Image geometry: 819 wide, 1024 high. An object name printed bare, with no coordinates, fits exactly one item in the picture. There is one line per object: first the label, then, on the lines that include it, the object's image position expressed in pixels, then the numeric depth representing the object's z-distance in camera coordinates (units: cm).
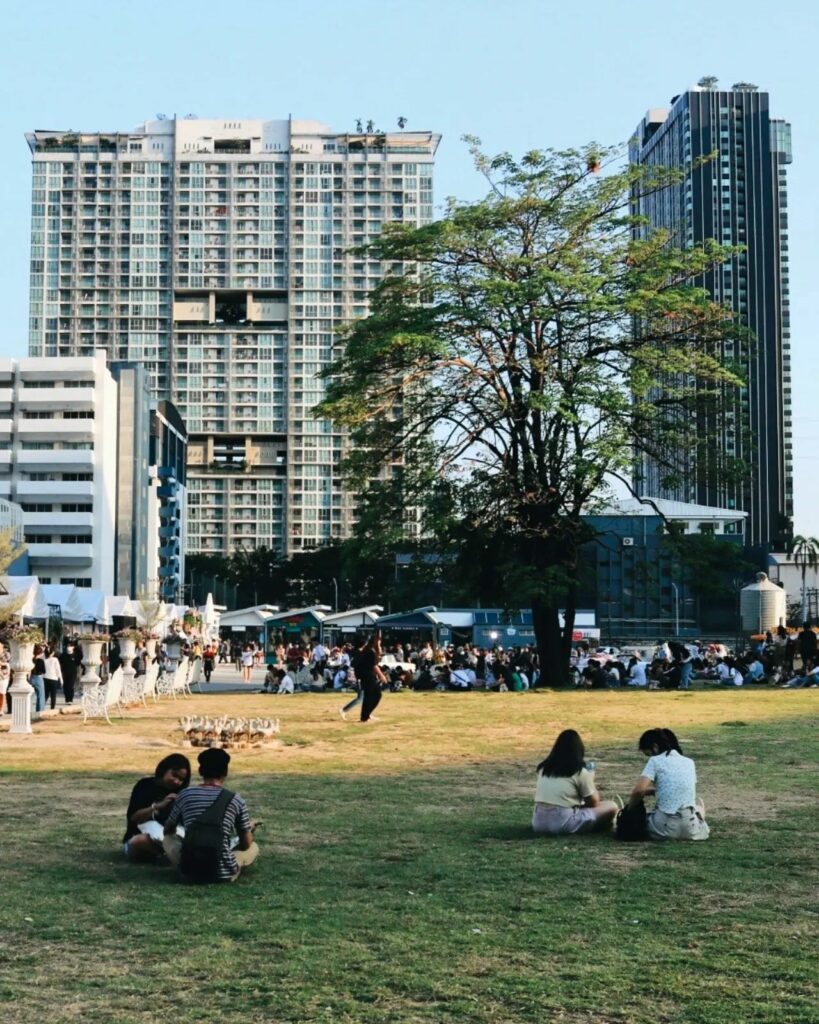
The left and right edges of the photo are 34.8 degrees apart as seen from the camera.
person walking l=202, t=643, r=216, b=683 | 4356
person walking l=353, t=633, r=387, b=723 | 2061
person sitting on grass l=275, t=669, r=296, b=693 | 3375
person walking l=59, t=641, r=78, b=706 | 2748
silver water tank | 7544
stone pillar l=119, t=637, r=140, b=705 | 2456
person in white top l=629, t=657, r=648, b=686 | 3500
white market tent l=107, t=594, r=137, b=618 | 4222
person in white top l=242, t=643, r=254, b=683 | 4422
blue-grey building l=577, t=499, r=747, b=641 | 9162
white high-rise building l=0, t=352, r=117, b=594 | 9800
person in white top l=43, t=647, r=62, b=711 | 2386
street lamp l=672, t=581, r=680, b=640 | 9218
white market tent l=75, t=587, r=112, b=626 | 3713
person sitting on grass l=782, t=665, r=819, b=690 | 3216
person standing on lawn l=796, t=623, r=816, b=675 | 3319
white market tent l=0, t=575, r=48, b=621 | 2912
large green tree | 3303
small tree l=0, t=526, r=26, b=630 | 2679
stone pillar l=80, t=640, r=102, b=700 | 2223
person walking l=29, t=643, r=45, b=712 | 2309
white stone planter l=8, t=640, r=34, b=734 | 1794
